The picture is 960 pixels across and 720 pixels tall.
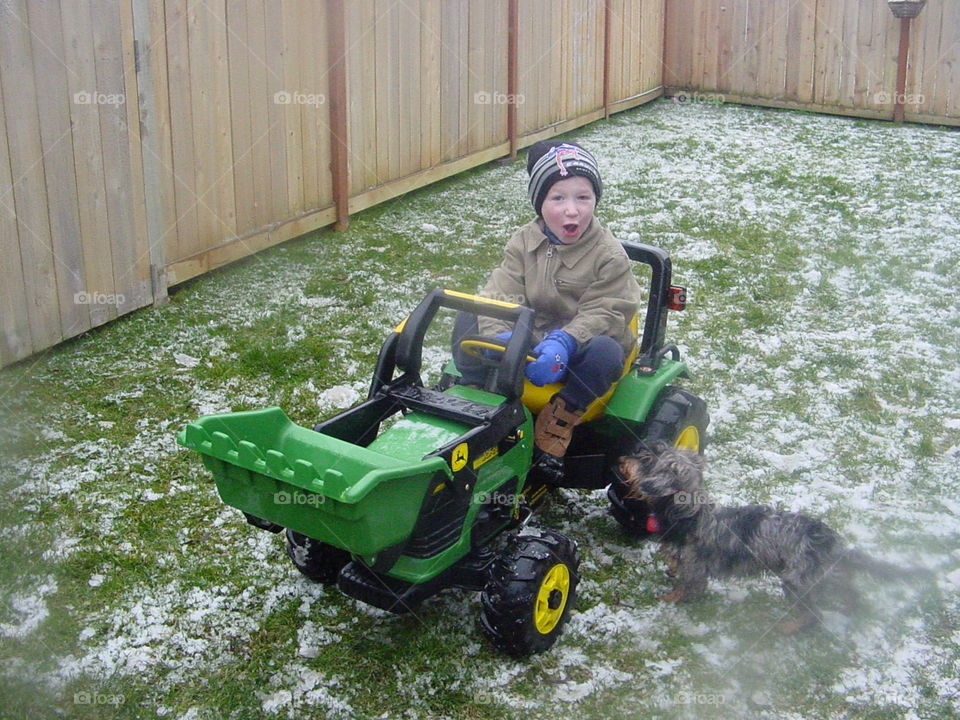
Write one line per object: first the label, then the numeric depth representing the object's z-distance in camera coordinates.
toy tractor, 3.12
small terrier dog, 3.65
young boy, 3.94
